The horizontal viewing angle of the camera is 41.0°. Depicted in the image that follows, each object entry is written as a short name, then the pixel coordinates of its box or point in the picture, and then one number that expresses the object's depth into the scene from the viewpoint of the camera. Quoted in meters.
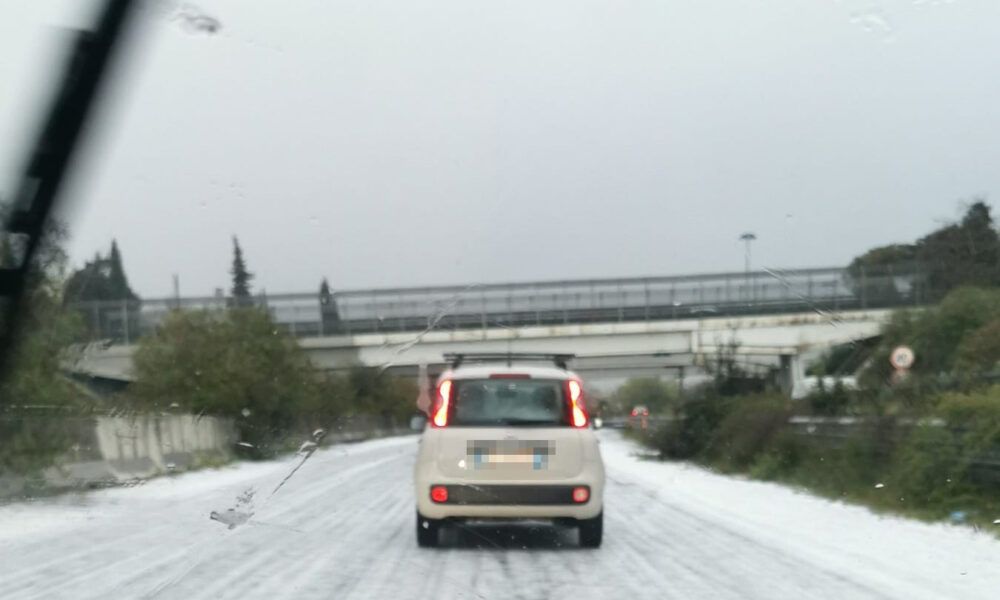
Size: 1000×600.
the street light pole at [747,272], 19.05
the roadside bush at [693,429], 30.75
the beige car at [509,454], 12.13
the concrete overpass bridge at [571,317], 22.27
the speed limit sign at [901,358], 21.69
